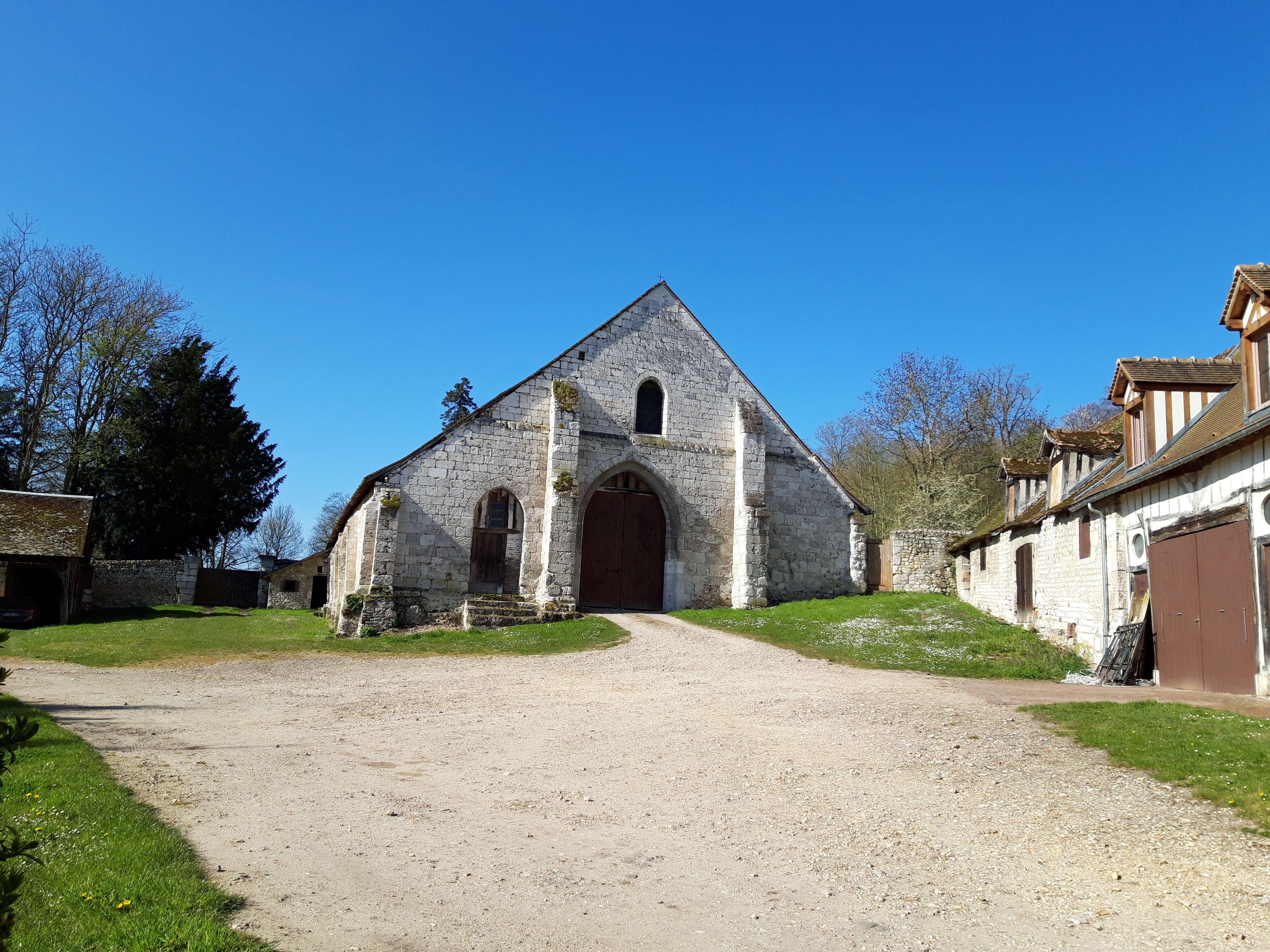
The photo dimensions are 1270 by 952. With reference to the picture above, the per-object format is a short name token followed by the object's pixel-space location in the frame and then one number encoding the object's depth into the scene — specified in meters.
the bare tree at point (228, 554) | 39.16
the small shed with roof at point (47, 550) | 21.91
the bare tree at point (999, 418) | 32.41
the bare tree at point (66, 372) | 29.92
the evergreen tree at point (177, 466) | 33.47
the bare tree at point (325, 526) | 57.59
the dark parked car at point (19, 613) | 21.50
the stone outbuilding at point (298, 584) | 35.38
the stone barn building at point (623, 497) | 18.78
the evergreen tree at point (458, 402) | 45.03
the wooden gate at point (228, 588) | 34.47
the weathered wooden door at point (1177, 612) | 10.50
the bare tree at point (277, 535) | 64.75
